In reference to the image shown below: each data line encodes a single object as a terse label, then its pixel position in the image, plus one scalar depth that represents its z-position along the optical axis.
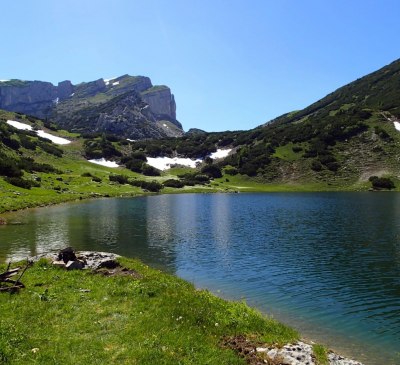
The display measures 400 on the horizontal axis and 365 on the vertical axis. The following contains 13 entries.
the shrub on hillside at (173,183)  177.50
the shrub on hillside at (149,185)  162.25
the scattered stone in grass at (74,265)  29.47
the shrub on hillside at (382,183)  152.88
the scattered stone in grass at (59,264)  29.49
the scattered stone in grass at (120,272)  28.33
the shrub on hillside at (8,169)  107.62
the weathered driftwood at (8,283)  22.55
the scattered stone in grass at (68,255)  30.80
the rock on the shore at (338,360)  15.96
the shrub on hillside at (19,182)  100.81
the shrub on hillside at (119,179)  163.48
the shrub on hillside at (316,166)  181.88
